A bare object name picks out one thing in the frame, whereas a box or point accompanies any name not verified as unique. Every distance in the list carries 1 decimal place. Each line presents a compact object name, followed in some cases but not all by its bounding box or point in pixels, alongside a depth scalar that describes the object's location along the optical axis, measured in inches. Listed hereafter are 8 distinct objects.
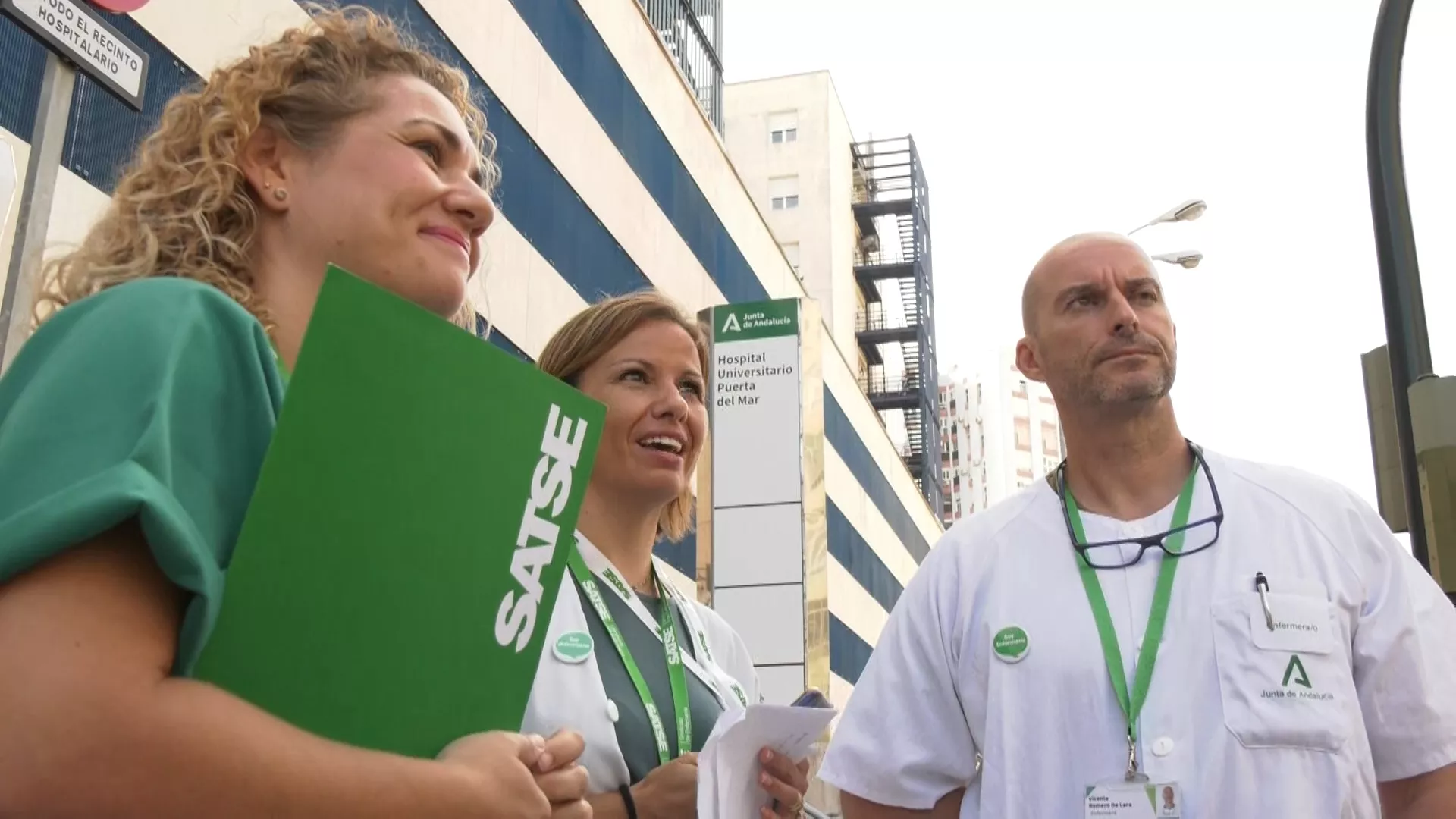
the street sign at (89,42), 103.5
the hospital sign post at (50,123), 107.7
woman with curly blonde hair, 34.0
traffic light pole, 174.4
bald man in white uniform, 90.5
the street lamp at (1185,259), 537.3
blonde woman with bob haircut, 90.1
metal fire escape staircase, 1660.9
